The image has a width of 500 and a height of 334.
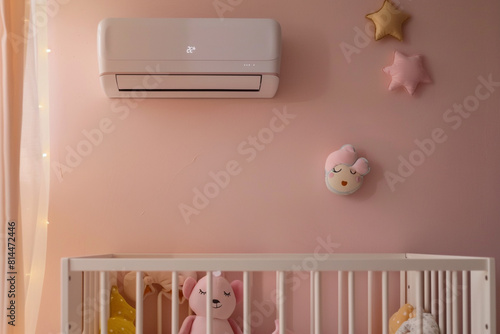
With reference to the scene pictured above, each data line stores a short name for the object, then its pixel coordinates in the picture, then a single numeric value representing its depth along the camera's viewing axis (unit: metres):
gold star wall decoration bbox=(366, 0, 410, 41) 2.58
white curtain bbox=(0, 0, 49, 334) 2.10
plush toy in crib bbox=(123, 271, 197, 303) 2.48
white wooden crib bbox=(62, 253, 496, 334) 1.86
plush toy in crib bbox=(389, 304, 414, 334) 2.37
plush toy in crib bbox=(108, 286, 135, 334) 2.36
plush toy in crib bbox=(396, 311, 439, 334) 2.20
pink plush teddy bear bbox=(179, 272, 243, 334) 2.38
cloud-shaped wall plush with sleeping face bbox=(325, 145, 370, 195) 2.52
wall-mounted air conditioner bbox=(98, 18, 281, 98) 2.37
